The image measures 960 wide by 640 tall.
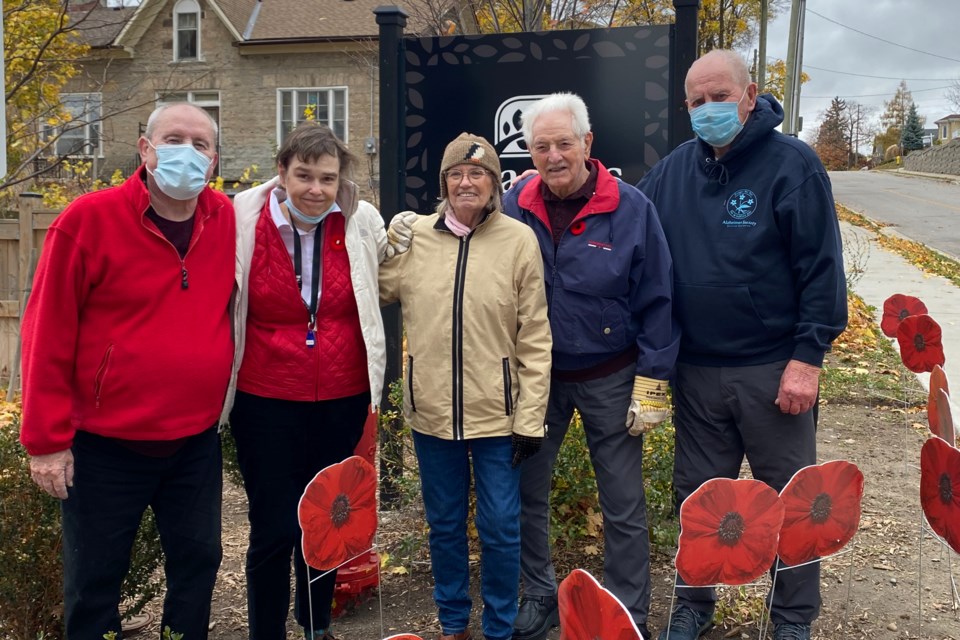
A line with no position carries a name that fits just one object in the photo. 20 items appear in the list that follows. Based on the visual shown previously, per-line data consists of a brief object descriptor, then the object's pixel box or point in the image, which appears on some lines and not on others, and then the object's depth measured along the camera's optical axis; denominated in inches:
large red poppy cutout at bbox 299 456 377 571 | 99.6
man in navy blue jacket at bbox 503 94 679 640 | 122.0
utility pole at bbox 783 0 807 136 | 871.1
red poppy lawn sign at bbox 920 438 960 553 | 114.9
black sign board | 171.0
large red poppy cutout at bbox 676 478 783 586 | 97.7
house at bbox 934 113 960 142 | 3873.0
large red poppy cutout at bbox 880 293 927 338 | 164.9
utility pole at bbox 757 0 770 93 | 951.2
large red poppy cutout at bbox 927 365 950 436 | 133.8
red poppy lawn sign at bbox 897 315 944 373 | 152.6
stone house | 1002.1
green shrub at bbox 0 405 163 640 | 121.5
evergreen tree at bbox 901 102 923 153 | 2760.8
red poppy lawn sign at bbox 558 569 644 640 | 69.9
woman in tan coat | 120.6
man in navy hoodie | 120.5
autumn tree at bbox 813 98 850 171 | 2995.3
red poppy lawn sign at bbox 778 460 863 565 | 107.2
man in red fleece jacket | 98.3
